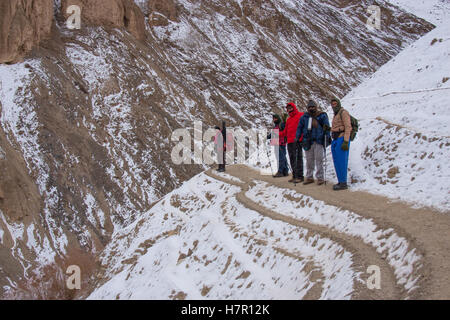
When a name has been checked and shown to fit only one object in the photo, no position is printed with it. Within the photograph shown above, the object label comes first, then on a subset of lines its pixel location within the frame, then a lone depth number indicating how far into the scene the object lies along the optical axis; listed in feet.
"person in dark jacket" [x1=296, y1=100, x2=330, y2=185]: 31.60
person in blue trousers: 28.58
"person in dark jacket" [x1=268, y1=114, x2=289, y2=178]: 37.40
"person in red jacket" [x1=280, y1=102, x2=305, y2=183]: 33.58
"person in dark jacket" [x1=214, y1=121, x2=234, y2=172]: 49.93
